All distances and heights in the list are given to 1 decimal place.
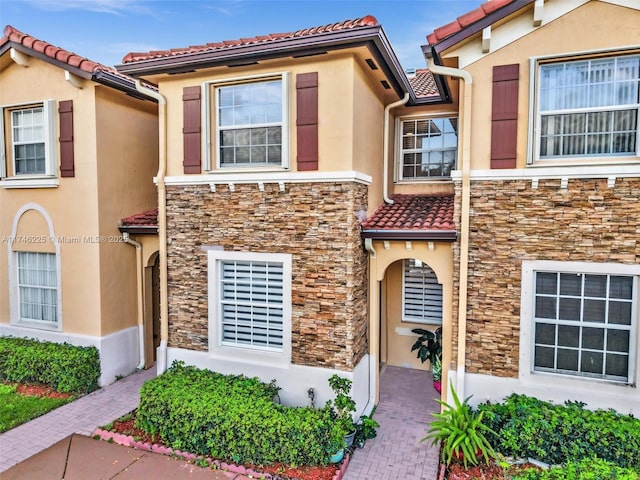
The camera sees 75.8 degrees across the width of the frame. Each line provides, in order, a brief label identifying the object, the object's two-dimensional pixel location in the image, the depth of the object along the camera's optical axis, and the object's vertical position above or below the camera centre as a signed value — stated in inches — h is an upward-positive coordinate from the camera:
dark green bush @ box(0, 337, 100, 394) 387.9 -139.5
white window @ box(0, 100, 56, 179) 411.8 +78.2
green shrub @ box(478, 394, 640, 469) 250.8 -131.9
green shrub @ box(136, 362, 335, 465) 276.8 -140.4
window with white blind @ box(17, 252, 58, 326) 427.5 -70.4
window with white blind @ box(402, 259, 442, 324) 435.5 -76.2
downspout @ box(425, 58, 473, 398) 296.2 +10.0
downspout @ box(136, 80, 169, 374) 364.2 -1.5
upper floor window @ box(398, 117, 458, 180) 425.1 +79.6
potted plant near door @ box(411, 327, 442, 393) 386.9 -120.4
